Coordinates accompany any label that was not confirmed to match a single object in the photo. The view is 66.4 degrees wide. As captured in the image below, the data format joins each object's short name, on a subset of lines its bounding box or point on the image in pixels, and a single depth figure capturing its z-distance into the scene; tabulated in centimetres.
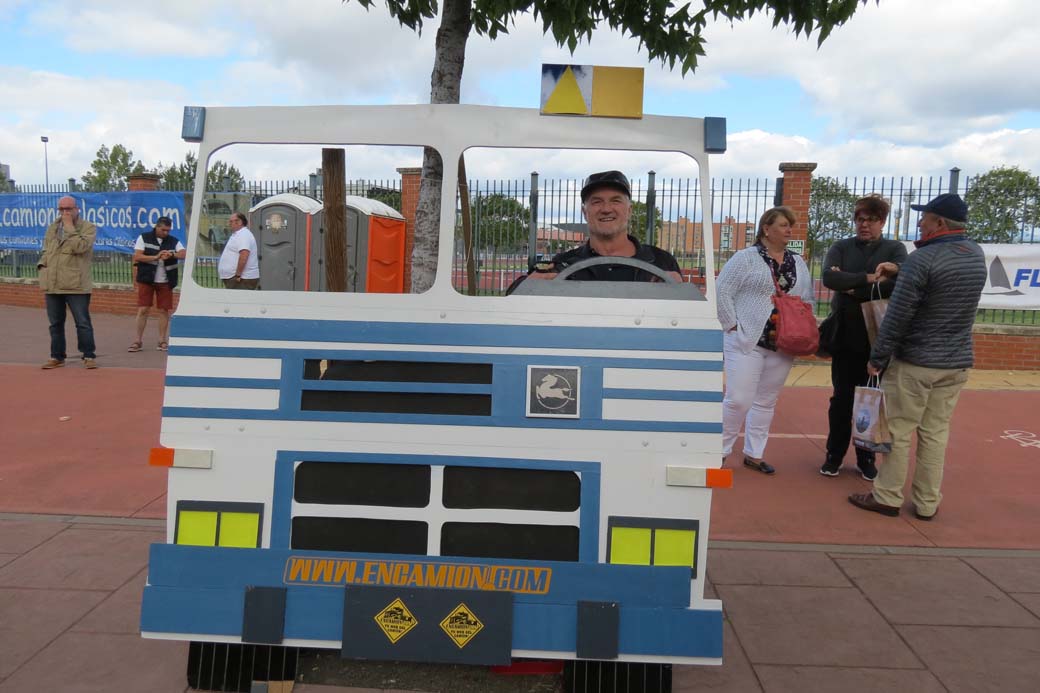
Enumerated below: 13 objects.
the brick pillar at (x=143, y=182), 1523
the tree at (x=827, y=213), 1097
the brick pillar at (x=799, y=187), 1106
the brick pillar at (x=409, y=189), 1223
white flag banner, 1049
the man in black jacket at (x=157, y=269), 1024
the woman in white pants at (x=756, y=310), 531
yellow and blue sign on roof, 266
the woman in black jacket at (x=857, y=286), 530
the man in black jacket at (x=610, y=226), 339
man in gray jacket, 451
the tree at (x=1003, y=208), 1041
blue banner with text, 1458
